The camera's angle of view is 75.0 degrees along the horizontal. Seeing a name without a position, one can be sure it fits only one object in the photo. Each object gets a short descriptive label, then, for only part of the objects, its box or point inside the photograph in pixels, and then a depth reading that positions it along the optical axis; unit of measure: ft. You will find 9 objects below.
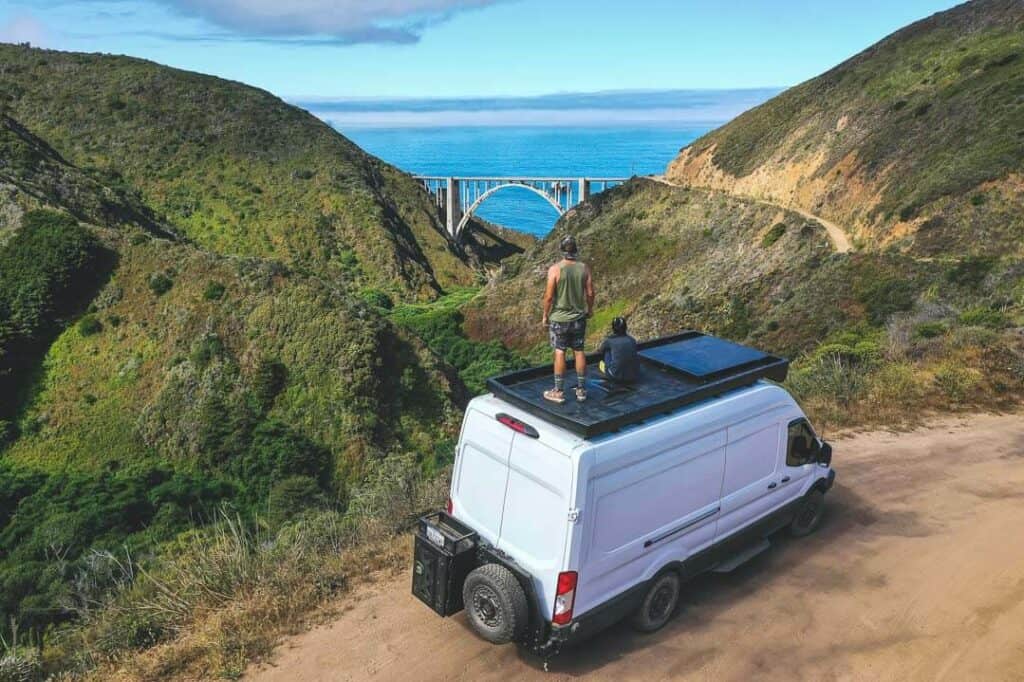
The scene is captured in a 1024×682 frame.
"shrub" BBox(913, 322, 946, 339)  62.81
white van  22.79
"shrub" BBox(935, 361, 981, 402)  50.60
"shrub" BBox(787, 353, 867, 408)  50.57
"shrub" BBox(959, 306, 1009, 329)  63.41
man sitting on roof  27.71
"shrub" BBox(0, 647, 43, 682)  24.50
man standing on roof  28.22
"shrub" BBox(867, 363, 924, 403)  49.79
